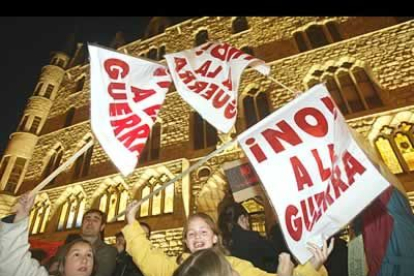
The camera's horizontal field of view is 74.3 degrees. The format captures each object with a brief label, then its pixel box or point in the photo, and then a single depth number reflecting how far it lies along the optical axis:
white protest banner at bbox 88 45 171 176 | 2.24
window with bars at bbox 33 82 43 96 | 11.88
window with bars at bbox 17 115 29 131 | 10.70
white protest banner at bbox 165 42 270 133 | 2.85
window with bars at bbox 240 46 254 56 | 8.28
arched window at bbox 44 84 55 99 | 12.07
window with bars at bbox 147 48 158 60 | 10.33
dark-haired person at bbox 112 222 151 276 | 2.72
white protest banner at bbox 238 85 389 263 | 1.64
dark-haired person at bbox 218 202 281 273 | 2.37
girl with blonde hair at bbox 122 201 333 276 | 1.86
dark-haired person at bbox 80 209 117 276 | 2.59
